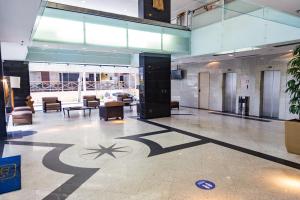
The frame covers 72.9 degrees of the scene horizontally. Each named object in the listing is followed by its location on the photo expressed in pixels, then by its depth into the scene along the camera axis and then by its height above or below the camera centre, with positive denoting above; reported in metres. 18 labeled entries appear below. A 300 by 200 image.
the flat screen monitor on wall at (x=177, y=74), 14.26 +1.01
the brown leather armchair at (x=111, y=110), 9.22 -0.99
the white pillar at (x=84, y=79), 17.12 +0.85
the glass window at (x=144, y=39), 8.43 +2.14
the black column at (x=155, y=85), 9.52 +0.17
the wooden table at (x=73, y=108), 10.31 -0.96
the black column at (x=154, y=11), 8.39 +3.31
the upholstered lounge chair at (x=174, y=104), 12.40 -0.96
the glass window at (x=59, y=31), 6.72 +2.03
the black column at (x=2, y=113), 6.36 -0.75
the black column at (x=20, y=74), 11.64 +0.90
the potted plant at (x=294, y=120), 4.76 -0.80
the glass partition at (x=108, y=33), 6.86 +2.20
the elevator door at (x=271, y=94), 9.36 -0.29
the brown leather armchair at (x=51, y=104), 11.80 -0.84
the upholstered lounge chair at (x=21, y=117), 8.29 -1.14
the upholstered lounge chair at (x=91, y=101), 12.66 -0.75
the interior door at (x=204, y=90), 12.70 -0.12
